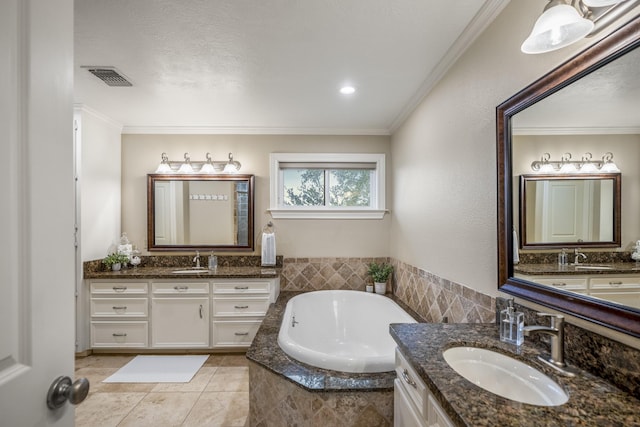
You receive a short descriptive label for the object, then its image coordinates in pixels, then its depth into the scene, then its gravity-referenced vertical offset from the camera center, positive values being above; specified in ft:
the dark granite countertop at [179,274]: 10.45 -2.15
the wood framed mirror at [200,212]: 12.25 -0.03
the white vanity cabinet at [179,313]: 10.59 -3.49
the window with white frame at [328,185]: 12.46 +1.08
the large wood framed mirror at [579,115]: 3.18 +1.23
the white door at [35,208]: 1.90 +0.02
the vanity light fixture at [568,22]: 3.36 +2.11
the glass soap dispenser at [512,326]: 4.38 -1.66
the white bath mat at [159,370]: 9.08 -4.94
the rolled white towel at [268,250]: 11.83 -1.48
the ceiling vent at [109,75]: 7.61 +3.49
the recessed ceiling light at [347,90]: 8.64 +3.45
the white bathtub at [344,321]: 9.58 -3.67
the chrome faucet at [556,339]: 3.75 -1.57
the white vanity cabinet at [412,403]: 3.42 -2.41
